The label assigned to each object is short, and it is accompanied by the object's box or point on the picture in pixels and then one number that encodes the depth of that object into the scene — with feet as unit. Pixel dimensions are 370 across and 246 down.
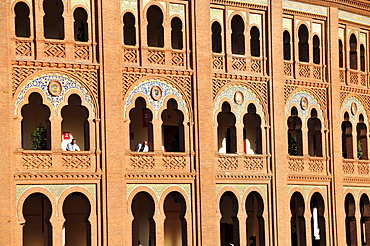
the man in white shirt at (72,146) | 132.05
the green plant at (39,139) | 131.54
